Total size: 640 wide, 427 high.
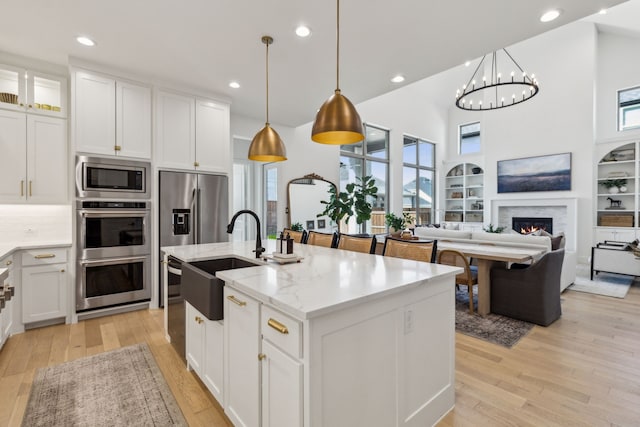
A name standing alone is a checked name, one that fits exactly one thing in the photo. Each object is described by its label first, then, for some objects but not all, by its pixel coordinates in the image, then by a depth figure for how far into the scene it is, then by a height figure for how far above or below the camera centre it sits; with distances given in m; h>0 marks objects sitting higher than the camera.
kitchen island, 1.19 -0.62
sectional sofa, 3.83 -0.37
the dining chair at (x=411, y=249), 2.28 -0.29
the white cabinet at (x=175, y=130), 3.73 +1.04
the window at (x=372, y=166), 6.89 +1.13
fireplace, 7.17 -0.25
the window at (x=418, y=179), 8.28 +0.99
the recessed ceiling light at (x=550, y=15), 2.31 +1.56
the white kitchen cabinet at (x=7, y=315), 2.61 -0.95
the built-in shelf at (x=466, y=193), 8.95 +0.62
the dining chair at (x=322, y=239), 3.21 -0.30
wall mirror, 5.79 +0.22
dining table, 3.25 -0.48
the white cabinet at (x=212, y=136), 4.05 +1.05
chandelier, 7.93 +3.40
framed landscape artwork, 6.98 +0.99
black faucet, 2.28 -0.27
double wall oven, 3.28 -0.24
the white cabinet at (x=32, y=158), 3.08 +0.56
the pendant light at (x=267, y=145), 2.78 +0.63
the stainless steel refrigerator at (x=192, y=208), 3.76 +0.05
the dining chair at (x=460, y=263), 3.49 -0.59
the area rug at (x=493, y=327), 2.91 -1.20
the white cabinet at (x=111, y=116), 3.23 +1.08
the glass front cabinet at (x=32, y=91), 3.19 +1.34
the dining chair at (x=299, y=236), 3.54 -0.29
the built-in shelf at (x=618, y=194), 6.29 +0.44
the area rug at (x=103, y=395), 1.81 -1.25
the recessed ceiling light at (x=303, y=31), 2.58 +1.59
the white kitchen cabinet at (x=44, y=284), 3.04 -0.77
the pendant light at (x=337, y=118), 1.90 +0.61
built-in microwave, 3.25 +0.38
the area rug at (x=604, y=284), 4.36 -1.11
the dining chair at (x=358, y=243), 2.78 -0.30
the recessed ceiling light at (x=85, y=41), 2.78 +1.60
